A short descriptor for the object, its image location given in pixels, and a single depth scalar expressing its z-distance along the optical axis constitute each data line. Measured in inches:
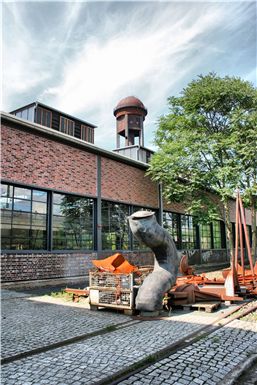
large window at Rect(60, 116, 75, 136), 763.4
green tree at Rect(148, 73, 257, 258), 633.0
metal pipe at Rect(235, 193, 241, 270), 369.4
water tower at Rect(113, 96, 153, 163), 898.1
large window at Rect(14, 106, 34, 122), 711.1
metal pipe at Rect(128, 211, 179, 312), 257.3
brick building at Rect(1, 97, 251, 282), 425.7
